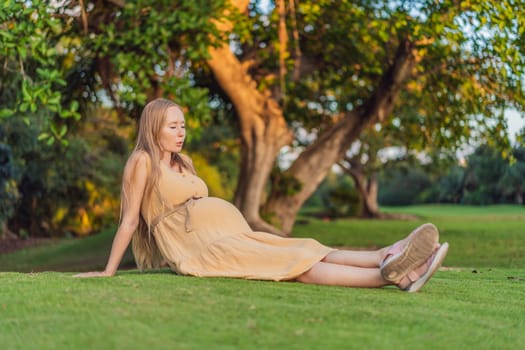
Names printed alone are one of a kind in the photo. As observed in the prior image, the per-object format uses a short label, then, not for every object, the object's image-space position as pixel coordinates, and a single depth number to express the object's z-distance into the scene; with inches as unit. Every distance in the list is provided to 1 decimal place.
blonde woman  204.7
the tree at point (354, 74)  506.3
